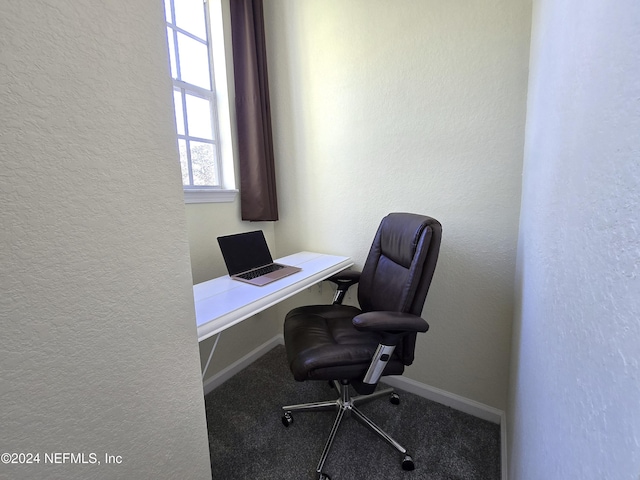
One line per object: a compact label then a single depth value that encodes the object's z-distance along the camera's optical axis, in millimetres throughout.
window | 1670
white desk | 1028
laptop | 1490
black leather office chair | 1117
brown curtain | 1760
